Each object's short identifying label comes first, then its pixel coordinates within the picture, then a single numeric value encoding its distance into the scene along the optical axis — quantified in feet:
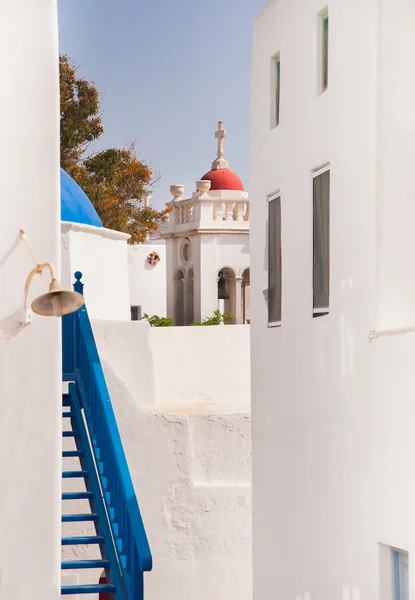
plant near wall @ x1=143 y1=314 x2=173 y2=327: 91.76
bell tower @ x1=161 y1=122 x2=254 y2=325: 97.71
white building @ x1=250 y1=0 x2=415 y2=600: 26.53
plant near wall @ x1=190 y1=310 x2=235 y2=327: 95.54
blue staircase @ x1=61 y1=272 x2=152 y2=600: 31.32
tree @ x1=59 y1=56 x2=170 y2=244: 87.15
